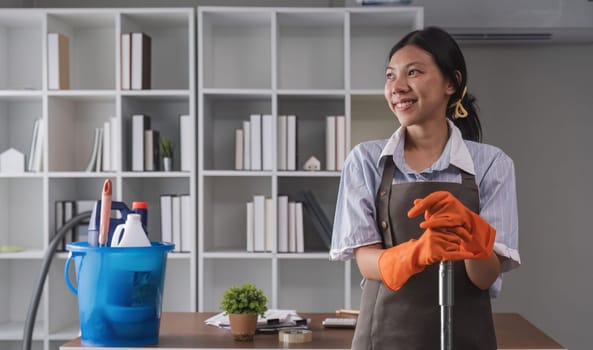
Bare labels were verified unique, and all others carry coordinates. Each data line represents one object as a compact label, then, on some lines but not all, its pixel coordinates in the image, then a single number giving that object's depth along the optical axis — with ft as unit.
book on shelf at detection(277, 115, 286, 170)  12.48
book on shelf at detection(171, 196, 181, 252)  12.47
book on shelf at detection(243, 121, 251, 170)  12.48
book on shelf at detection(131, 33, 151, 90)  12.37
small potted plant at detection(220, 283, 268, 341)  7.18
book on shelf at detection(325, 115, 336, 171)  12.44
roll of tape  7.14
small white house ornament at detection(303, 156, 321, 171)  12.56
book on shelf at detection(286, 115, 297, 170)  12.44
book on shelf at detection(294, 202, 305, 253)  12.41
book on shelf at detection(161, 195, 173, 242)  12.50
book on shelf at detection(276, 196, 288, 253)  12.40
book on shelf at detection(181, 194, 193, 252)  12.38
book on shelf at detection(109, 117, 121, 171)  12.33
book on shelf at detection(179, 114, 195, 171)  12.40
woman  5.28
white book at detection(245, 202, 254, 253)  12.45
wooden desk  6.93
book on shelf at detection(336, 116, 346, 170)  12.41
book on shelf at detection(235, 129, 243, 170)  12.56
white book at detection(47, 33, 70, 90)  12.42
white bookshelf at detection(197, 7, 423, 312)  13.47
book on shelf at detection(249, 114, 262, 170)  12.42
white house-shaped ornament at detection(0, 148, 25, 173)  12.80
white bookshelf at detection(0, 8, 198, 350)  13.21
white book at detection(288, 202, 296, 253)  12.42
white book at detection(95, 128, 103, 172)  12.66
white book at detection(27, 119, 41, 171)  12.74
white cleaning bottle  6.98
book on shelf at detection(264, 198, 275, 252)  12.44
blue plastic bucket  6.88
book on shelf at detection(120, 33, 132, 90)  12.37
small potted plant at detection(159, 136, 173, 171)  12.62
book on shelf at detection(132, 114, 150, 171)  12.50
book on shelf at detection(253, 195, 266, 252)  12.44
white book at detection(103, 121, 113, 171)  12.60
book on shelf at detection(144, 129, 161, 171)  12.57
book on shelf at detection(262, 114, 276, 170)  12.39
